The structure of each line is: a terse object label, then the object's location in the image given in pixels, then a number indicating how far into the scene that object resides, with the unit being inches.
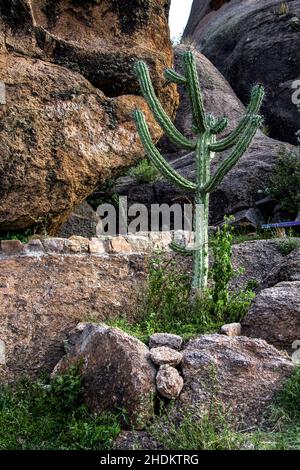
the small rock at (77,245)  266.8
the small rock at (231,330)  233.5
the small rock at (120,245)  277.7
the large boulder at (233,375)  195.6
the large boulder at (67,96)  282.8
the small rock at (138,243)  285.6
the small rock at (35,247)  263.1
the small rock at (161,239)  293.3
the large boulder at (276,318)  231.1
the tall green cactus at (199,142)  273.4
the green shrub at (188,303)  253.0
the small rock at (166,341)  221.5
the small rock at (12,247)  264.4
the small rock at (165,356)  205.3
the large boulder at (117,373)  195.2
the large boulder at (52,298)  242.1
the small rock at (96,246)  271.1
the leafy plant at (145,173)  469.7
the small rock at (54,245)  264.7
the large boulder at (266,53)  560.7
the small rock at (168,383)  197.6
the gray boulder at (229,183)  434.6
